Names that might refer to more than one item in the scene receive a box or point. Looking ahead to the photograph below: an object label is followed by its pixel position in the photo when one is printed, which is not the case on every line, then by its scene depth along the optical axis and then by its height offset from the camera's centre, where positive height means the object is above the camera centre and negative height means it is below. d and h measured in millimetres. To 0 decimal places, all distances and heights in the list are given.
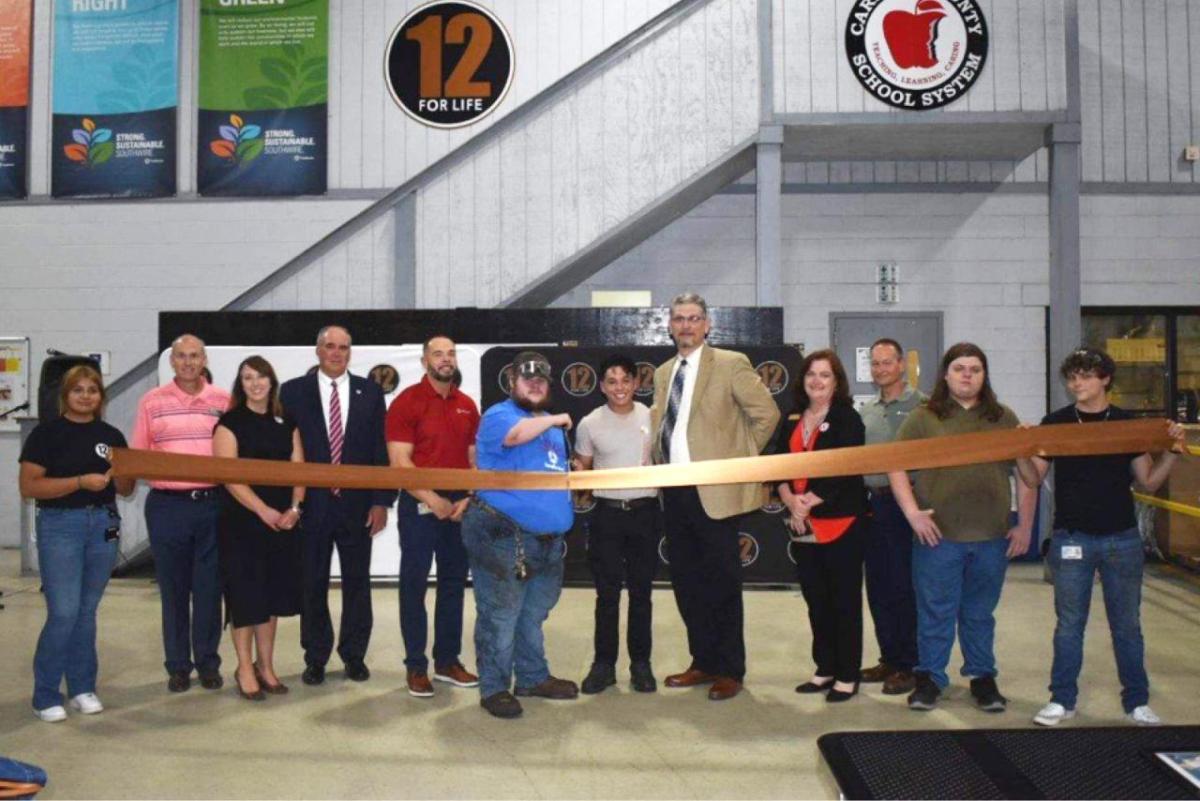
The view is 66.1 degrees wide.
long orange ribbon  3430 -205
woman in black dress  4078 -535
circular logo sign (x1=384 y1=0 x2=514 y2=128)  8898 +3383
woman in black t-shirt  3770 -453
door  8578 +731
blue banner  9039 +3084
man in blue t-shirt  3854 -473
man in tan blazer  4121 -189
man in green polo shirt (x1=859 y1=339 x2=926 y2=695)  4262 -682
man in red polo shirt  4195 -444
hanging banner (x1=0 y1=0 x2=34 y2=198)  9094 +3057
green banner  8953 +3102
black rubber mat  1472 -599
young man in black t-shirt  3568 -489
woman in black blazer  4000 -470
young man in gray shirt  4230 -534
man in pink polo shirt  4215 -510
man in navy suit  4301 -435
